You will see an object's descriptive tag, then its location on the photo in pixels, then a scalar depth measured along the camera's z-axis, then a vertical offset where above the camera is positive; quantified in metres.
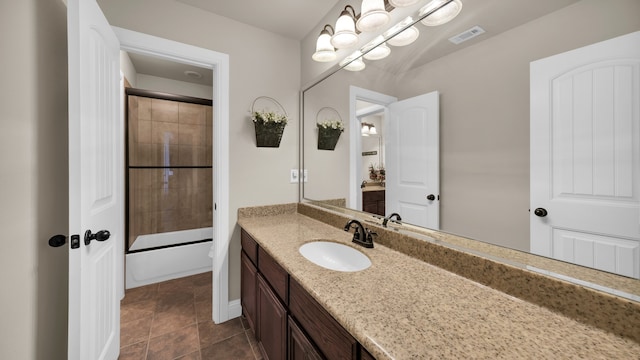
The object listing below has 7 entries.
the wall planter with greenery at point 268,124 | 1.84 +0.45
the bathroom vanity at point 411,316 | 0.53 -0.38
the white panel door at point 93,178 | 0.96 +0.01
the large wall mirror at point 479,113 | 0.65 +0.27
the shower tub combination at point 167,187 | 2.50 -0.08
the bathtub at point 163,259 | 2.35 -0.85
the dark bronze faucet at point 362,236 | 1.21 -0.31
